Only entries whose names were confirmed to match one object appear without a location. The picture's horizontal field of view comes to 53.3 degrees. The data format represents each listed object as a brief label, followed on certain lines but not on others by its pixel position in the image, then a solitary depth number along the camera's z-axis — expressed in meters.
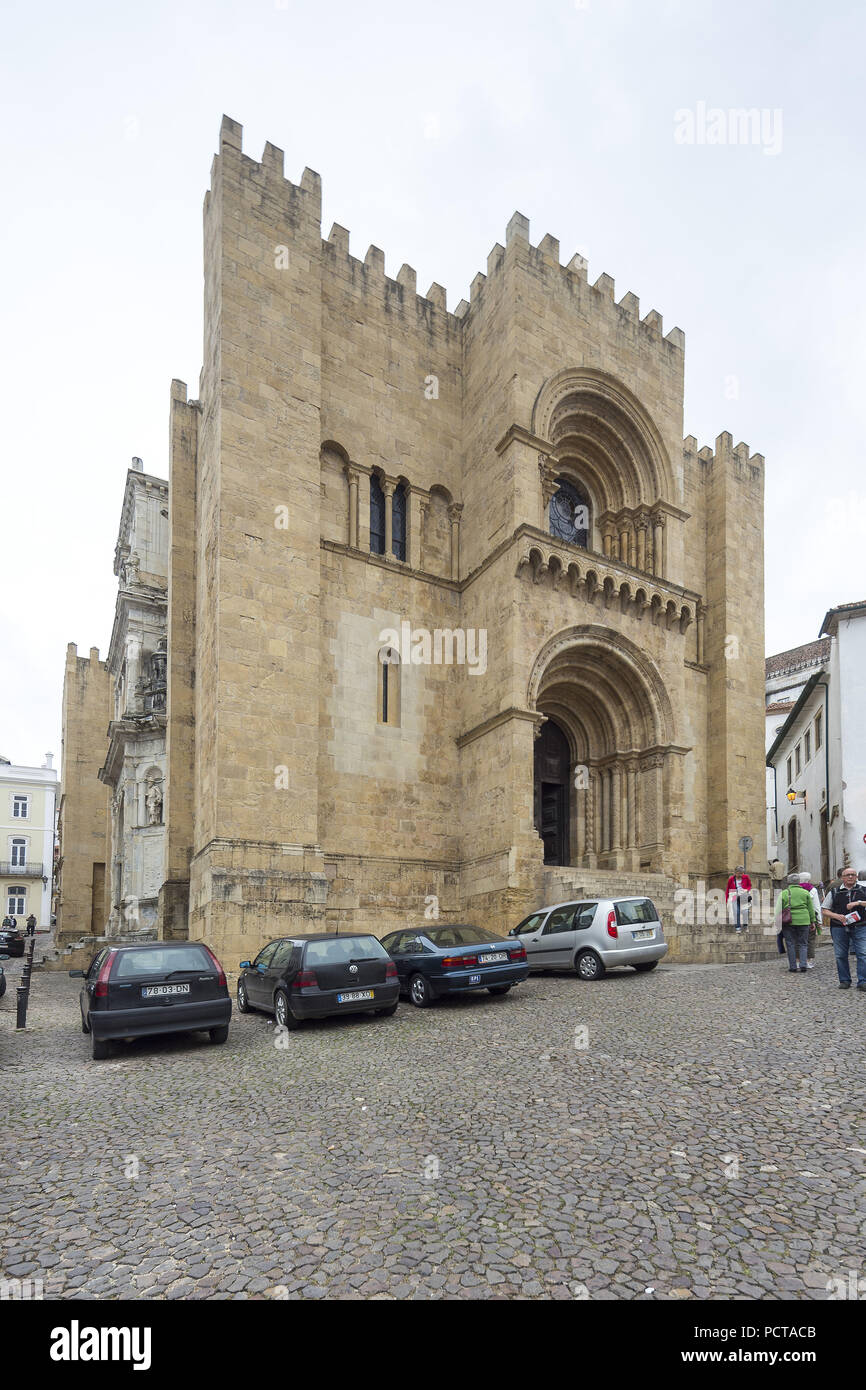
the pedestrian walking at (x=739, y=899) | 18.45
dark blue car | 11.93
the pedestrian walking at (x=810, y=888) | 14.39
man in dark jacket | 11.97
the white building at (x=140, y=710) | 22.72
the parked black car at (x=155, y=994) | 9.38
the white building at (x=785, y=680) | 46.92
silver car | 13.61
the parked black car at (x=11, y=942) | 28.83
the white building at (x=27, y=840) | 57.53
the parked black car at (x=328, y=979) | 10.49
